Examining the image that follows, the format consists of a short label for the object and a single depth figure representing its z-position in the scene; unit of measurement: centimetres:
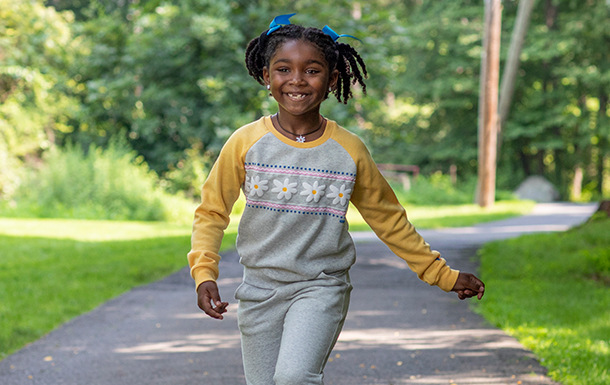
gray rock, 2927
